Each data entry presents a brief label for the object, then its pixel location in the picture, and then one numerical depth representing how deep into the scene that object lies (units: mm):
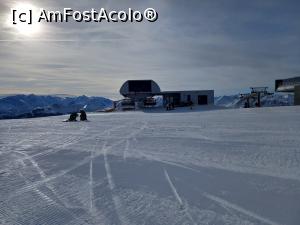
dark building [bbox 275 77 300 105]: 50753
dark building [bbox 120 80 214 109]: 54250
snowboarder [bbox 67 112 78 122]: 25600
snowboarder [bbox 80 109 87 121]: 25828
